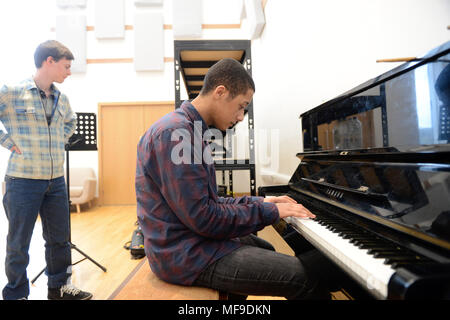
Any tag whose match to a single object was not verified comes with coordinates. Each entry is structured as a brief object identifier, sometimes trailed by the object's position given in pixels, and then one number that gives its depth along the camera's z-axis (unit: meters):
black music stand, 2.40
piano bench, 0.92
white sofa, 4.92
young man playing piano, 0.92
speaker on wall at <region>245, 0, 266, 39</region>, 3.97
